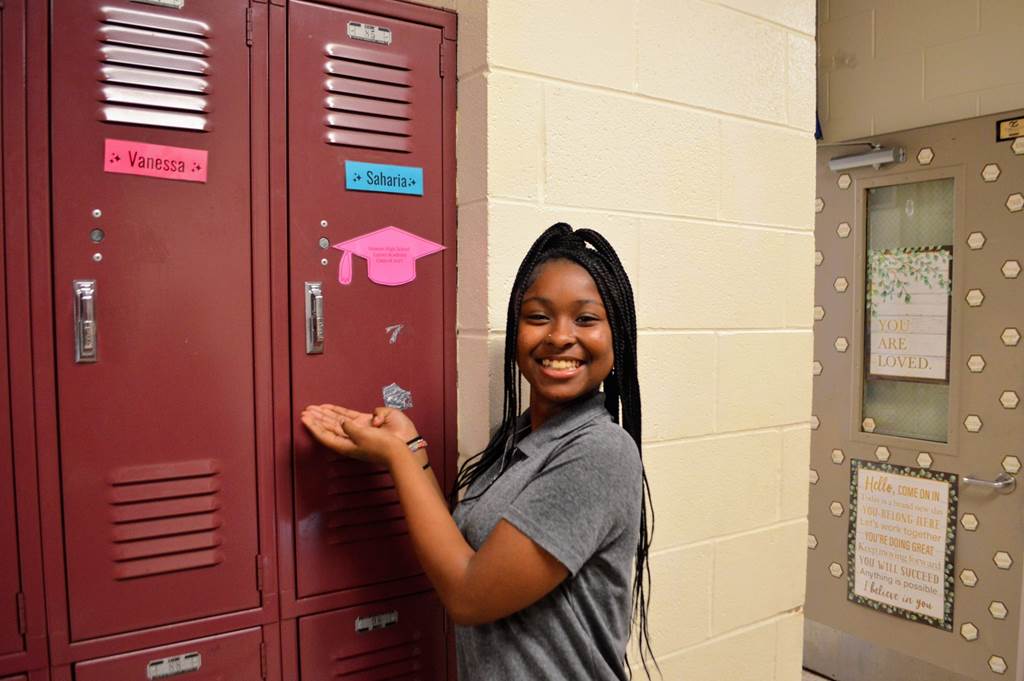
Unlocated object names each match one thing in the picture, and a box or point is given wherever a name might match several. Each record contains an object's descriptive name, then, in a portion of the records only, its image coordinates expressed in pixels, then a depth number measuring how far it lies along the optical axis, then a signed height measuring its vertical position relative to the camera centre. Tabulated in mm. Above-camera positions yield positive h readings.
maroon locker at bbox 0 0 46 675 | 1055 -137
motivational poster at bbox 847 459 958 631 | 2568 -811
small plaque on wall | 2344 +589
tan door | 2418 -351
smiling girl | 977 -257
